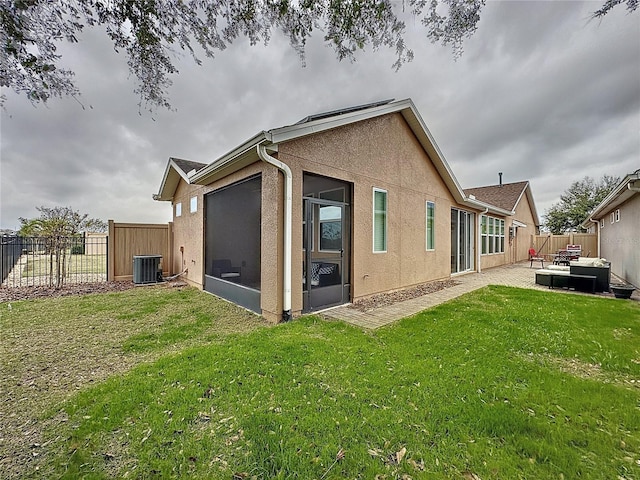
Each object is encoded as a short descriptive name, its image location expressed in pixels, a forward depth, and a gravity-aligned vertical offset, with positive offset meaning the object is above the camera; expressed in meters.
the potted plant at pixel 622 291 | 7.17 -1.32
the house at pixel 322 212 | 5.31 +0.80
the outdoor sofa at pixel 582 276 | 8.36 -1.11
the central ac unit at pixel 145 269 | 9.59 -0.98
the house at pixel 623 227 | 8.37 +0.53
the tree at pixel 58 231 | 8.41 +0.32
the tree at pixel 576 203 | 31.22 +4.40
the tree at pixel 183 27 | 3.01 +2.95
